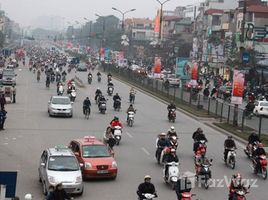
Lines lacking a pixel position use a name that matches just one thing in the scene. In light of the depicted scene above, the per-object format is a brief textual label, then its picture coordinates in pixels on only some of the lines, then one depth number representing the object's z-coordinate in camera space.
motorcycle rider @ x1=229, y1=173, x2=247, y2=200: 17.98
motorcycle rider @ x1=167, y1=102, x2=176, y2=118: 40.28
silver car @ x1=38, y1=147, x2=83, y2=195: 18.70
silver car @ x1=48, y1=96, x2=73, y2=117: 39.31
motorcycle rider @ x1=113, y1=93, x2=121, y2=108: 44.67
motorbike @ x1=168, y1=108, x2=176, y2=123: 40.31
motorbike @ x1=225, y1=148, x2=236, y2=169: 25.09
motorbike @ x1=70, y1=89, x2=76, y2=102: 49.38
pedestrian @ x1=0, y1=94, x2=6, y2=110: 35.56
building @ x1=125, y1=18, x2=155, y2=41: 190.06
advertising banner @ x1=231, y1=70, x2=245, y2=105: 35.94
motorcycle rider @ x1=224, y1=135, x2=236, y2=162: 25.35
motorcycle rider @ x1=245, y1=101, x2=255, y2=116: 43.53
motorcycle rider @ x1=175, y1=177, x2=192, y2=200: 17.05
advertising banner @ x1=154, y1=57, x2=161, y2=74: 65.19
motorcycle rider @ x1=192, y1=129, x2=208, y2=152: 26.38
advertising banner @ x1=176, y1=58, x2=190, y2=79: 55.78
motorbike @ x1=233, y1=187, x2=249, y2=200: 17.75
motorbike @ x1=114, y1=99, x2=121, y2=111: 44.59
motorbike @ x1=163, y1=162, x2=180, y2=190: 20.38
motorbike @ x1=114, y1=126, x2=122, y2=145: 29.23
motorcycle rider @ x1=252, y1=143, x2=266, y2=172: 23.84
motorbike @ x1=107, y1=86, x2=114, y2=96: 57.25
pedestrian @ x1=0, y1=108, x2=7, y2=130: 32.25
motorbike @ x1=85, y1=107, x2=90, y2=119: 39.47
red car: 21.12
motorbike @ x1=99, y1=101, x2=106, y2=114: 42.53
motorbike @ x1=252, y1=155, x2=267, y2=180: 23.59
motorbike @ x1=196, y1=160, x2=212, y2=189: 21.02
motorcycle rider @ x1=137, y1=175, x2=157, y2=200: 17.09
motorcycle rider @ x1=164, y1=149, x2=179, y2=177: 21.18
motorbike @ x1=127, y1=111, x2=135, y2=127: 36.47
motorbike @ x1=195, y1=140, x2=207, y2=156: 22.98
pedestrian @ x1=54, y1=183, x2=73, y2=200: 15.36
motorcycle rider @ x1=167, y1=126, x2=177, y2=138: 26.69
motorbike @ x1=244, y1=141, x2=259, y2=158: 26.09
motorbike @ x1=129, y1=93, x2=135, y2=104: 51.03
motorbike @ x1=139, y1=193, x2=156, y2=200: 17.02
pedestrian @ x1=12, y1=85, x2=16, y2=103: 46.72
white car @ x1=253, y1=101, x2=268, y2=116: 47.88
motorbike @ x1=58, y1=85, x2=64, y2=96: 51.81
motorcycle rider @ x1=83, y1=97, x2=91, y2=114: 39.19
